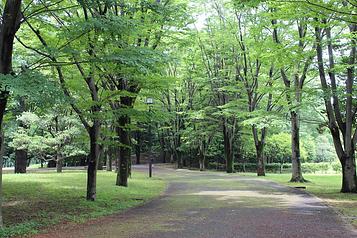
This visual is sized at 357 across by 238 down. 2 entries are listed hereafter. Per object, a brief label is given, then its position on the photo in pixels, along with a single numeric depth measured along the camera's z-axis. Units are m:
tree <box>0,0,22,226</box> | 8.15
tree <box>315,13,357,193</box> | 15.58
